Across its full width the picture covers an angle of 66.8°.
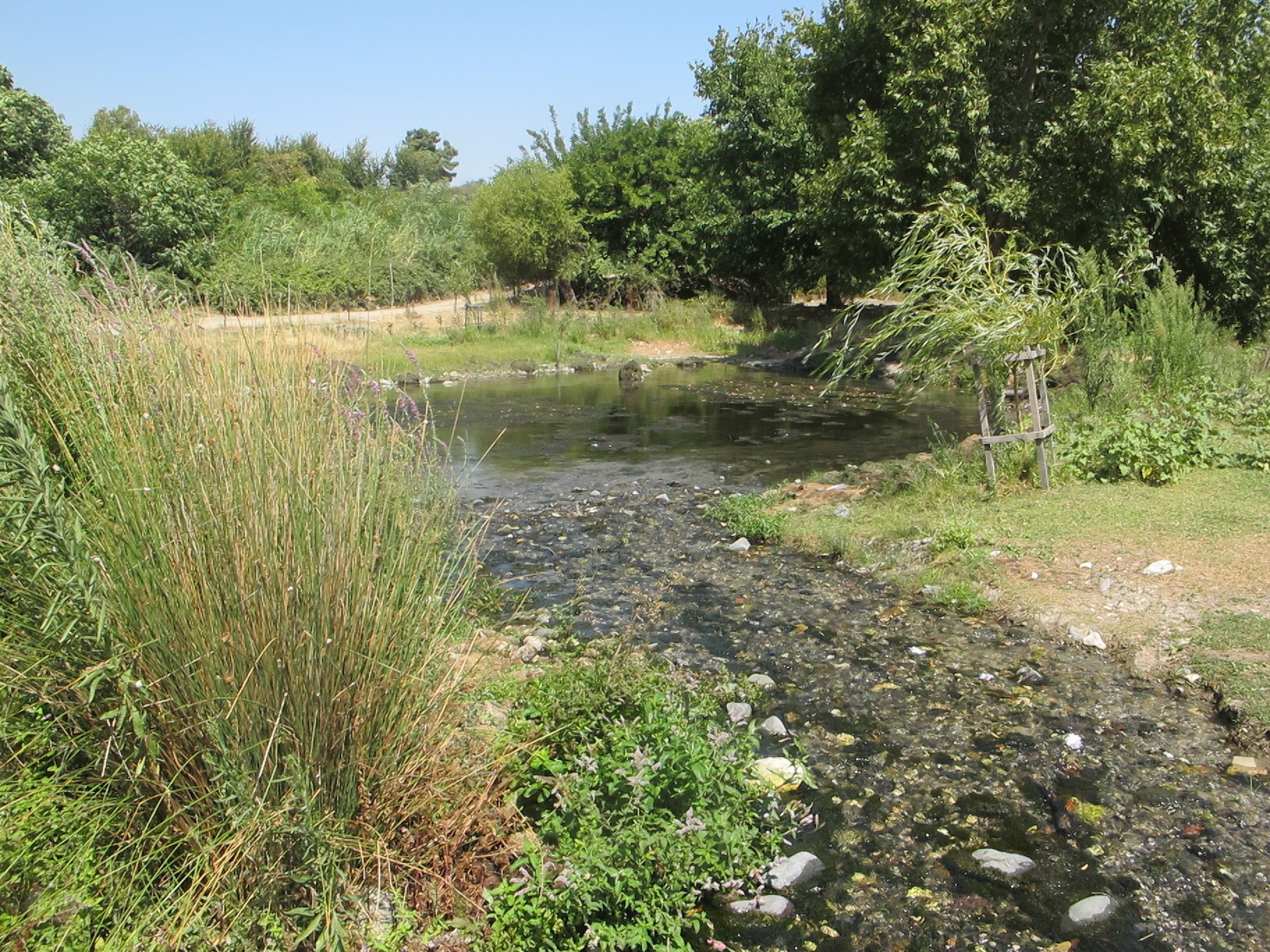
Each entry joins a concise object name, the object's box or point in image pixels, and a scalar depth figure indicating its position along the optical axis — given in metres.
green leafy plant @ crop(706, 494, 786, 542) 8.98
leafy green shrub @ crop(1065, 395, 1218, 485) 8.52
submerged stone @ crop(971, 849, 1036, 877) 4.02
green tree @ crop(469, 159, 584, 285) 31.11
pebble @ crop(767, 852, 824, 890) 3.94
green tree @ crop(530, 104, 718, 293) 33.19
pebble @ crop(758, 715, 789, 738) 5.14
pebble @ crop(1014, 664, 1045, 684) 5.75
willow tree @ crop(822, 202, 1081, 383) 8.50
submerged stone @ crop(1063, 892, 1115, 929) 3.70
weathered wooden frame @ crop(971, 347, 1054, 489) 8.50
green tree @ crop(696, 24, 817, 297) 26.47
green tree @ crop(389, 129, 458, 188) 76.94
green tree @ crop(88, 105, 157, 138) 42.39
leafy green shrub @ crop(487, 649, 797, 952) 3.36
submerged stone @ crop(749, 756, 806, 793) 4.64
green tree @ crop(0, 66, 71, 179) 31.50
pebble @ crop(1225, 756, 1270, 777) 4.64
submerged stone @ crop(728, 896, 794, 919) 3.77
